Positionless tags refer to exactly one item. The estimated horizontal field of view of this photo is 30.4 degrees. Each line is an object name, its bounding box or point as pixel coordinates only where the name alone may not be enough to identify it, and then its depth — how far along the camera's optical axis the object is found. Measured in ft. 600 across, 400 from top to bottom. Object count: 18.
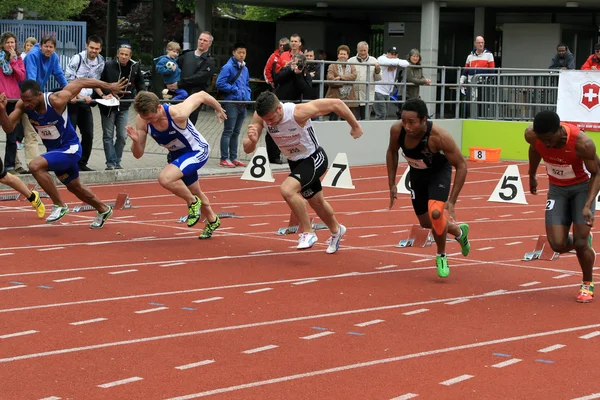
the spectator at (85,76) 55.42
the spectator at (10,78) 53.72
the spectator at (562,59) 78.64
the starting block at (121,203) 47.14
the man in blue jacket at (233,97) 62.23
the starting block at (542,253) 36.76
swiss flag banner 69.26
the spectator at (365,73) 68.56
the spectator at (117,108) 56.13
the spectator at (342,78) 66.59
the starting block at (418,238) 39.14
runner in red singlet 29.78
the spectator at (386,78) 71.41
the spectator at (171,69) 59.36
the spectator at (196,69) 59.93
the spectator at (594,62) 72.33
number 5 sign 52.31
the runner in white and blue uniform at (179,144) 38.70
